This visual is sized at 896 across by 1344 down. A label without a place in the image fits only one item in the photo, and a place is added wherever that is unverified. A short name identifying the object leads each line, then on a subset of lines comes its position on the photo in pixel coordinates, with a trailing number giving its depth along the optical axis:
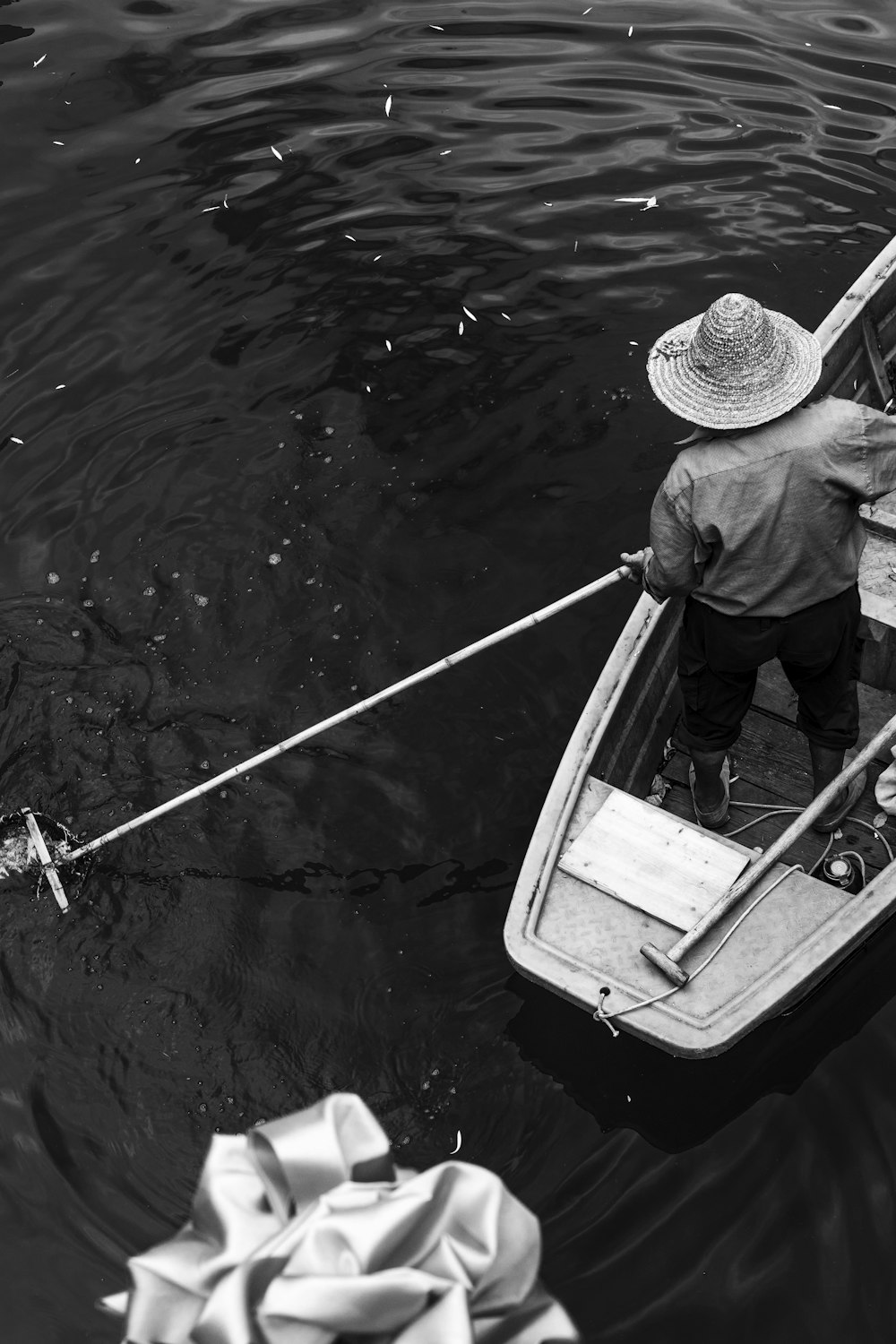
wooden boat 4.56
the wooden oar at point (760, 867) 4.60
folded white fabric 1.64
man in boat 4.25
